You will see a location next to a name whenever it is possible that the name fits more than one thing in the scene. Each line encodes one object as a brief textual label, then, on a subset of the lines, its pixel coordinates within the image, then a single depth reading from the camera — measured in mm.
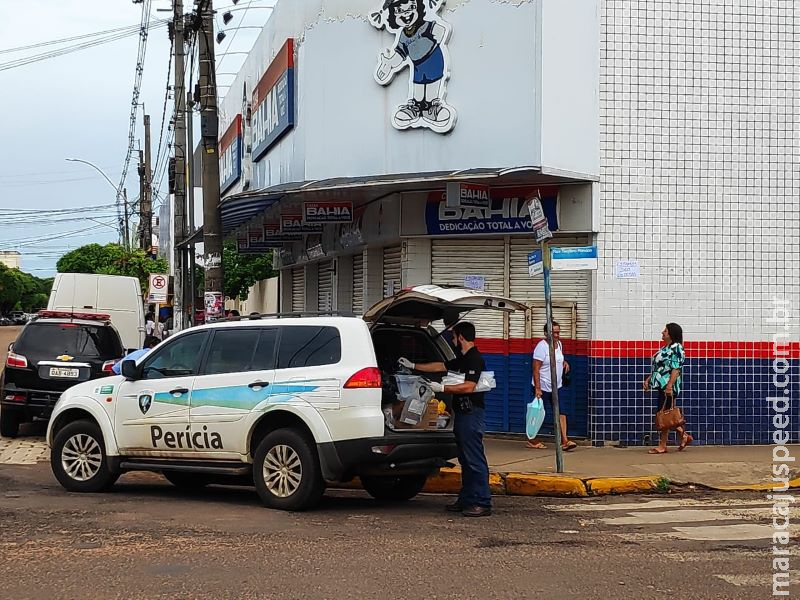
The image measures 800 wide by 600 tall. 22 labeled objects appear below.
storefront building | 14484
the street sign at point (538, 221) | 11828
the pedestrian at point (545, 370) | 14133
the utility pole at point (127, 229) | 56266
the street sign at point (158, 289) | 30156
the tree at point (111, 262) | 40781
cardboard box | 10031
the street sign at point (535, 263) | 12133
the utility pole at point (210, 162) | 16125
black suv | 15984
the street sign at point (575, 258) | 11906
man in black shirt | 9797
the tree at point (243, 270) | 33125
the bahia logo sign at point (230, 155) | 25625
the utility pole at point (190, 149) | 24053
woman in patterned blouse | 13398
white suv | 9578
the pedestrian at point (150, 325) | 31659
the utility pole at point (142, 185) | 49488
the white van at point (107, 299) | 22875
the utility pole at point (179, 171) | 27031
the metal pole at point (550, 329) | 11977
